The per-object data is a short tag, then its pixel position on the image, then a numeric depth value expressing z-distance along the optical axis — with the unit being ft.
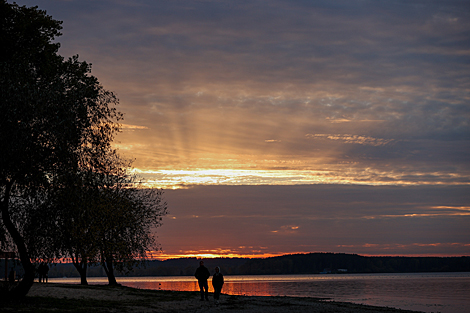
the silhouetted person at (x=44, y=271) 157.21
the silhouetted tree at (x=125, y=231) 144.77
